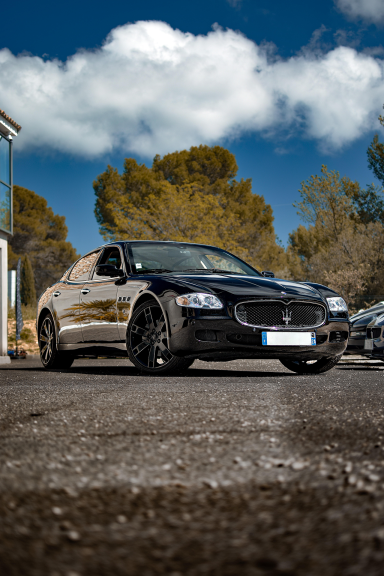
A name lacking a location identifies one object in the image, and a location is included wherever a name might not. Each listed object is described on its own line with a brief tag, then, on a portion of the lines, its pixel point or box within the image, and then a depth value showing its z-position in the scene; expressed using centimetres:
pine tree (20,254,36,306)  3869
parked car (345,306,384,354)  931
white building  1717
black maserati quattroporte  618
